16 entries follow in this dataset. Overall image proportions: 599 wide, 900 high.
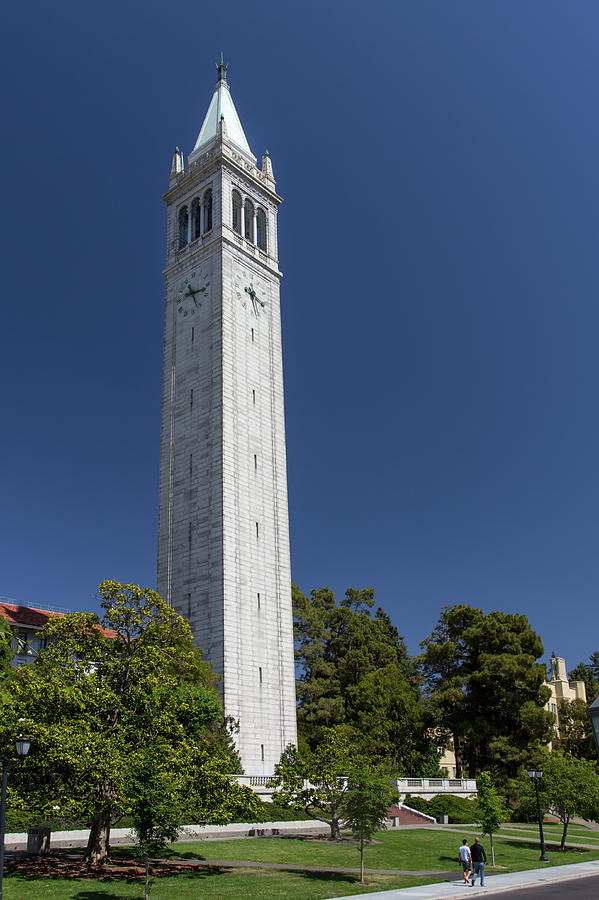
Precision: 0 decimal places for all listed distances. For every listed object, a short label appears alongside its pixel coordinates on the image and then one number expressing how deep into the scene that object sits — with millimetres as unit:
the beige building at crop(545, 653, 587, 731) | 81062
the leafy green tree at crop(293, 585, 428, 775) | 54719
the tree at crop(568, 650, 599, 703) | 109744
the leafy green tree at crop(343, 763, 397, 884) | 25062
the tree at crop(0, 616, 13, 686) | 33906
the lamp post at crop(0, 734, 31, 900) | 18077
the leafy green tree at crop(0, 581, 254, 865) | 21672
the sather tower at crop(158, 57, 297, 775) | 46094
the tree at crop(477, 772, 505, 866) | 28453
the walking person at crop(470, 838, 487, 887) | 22844
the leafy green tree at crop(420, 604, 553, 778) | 53781
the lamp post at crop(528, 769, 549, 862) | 31570
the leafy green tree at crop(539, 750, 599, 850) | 33344
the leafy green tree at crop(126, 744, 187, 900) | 19194
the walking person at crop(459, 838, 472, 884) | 23406
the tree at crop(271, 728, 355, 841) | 30922
